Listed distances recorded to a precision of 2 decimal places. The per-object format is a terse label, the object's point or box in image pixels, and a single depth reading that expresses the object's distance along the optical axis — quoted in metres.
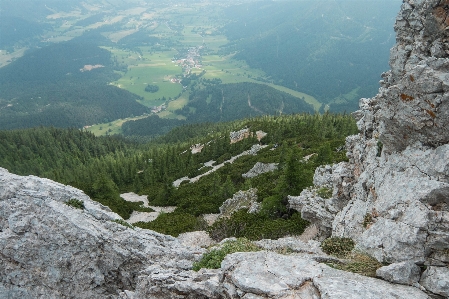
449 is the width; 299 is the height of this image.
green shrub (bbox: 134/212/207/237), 35.53
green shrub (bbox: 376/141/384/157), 18.81
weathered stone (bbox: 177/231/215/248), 30.80
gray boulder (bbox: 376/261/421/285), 11.51
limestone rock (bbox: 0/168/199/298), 17.31
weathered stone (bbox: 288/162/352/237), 23.97
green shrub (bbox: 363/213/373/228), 15.77
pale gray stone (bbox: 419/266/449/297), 10.62
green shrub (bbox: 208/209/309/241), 28.55
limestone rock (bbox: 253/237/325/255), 16.82
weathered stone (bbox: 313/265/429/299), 10.80
